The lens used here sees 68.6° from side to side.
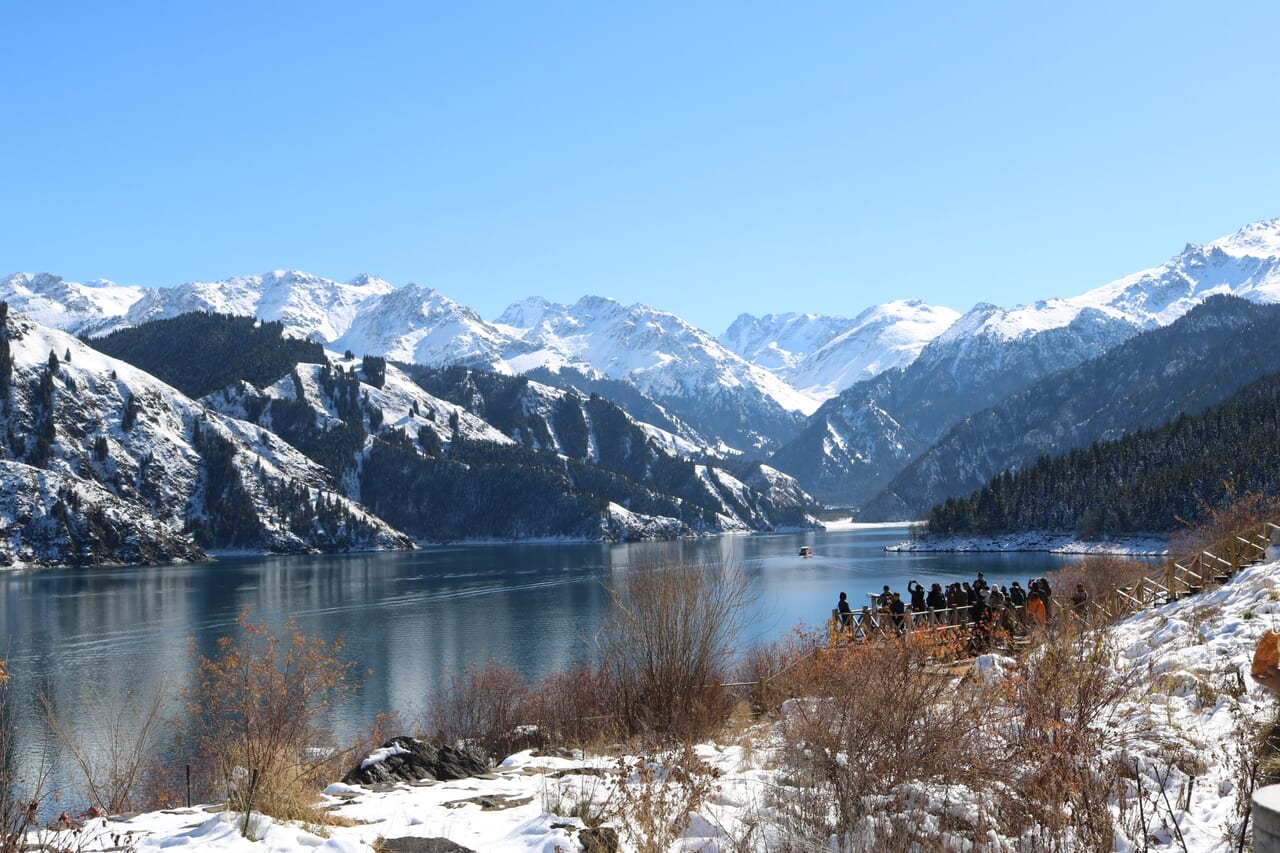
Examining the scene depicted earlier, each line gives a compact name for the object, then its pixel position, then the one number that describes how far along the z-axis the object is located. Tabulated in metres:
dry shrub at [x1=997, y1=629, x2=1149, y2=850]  10.84
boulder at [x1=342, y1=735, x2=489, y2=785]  17.70
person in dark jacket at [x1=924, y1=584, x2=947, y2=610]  30.91
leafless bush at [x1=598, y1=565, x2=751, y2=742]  22.12
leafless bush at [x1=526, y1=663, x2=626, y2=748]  23.13
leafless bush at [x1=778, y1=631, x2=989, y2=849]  12.28
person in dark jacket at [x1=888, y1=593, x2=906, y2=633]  28.17
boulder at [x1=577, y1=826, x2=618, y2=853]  11.88
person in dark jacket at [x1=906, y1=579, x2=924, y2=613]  30.88
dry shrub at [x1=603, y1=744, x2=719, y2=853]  12.04
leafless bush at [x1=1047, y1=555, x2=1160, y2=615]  38.69
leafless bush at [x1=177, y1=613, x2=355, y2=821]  12.78
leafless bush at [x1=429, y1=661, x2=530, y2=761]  31.64
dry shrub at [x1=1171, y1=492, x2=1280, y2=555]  40.94
